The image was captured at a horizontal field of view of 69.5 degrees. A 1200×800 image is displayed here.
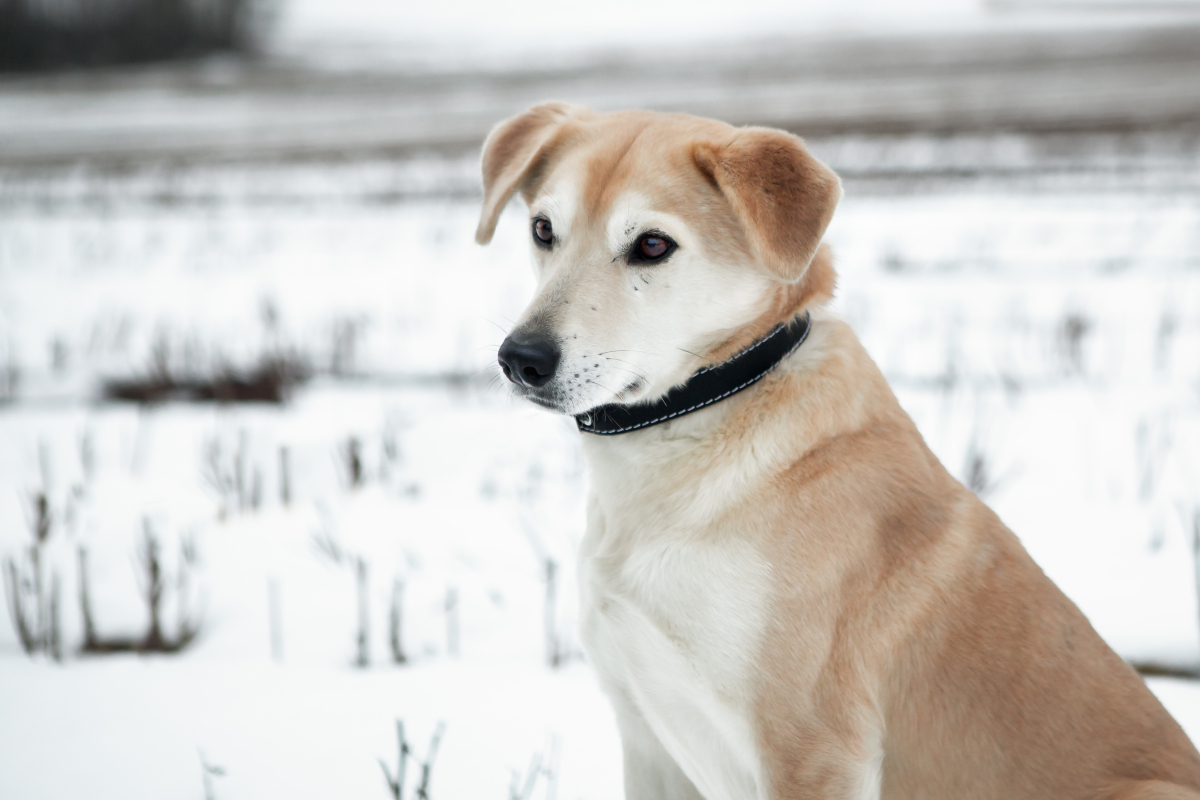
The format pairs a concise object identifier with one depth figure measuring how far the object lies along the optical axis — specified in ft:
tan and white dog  5.81
